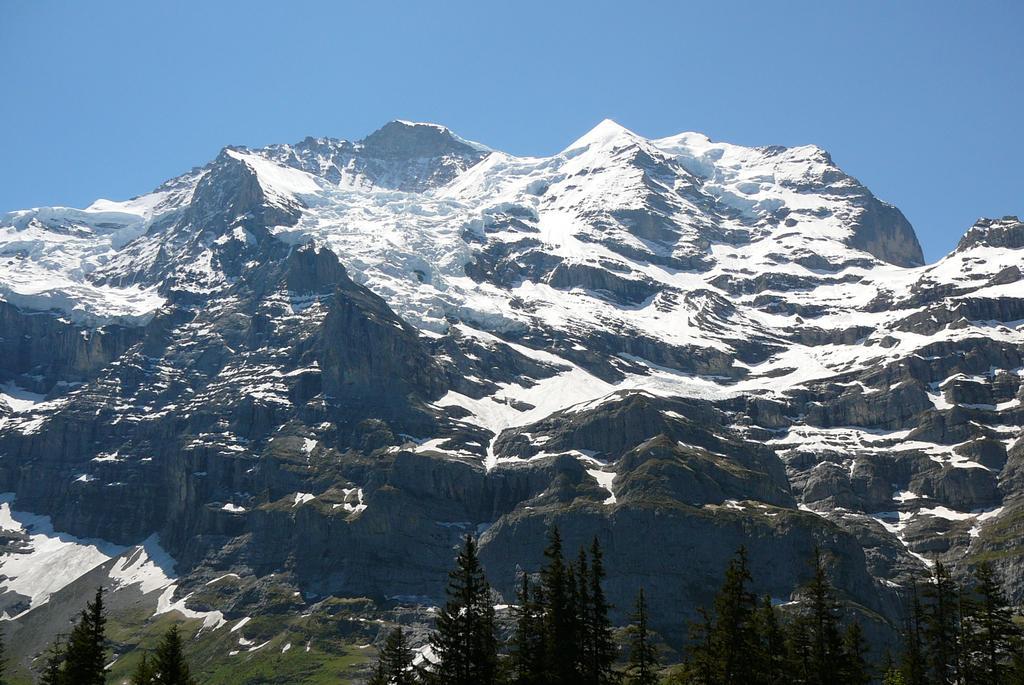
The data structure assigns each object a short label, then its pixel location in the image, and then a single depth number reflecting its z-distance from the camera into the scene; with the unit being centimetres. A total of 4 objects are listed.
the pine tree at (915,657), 10625
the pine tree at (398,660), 9894
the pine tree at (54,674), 10548
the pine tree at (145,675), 10244
